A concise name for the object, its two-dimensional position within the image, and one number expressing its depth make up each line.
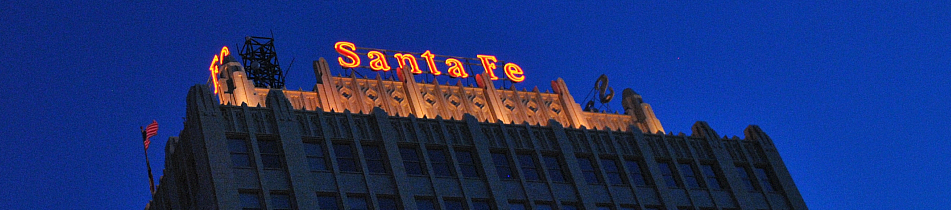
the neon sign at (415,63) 71.12
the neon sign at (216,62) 68.06
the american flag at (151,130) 67.12
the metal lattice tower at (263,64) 75.00
